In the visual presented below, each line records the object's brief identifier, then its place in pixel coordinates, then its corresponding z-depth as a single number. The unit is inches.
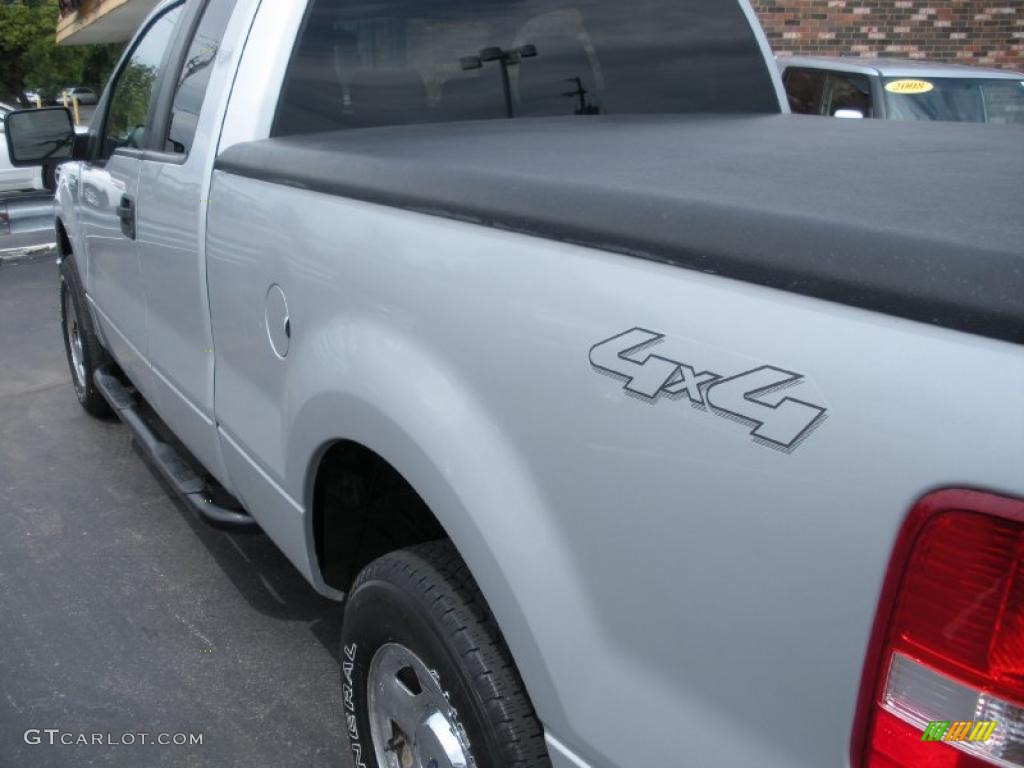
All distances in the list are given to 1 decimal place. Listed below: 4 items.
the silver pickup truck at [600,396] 41.6
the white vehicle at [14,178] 549.0
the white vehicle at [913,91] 312.2
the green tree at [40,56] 1418.6
